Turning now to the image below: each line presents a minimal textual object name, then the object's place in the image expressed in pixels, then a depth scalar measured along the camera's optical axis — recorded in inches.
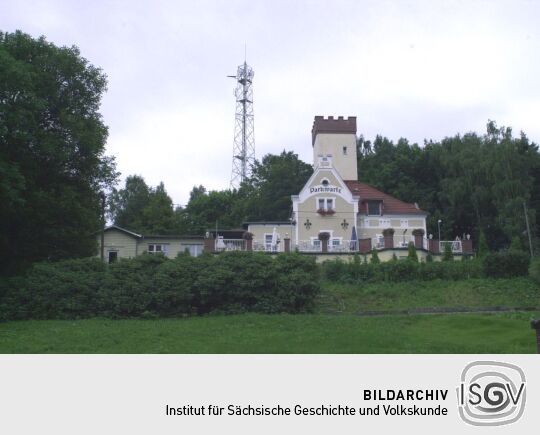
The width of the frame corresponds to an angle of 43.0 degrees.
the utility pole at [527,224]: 2011.6
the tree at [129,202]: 2952.8
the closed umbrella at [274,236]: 1963.5
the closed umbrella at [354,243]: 1845.5
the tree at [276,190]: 2487.7
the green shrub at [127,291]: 1250.6
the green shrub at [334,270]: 1517.0
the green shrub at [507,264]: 1477.6
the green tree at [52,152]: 1343.5
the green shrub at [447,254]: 1690.5
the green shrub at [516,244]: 1721.6
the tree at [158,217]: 2669.8
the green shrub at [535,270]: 1382.9
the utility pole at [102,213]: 1553.6
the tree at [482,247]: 1753.2
